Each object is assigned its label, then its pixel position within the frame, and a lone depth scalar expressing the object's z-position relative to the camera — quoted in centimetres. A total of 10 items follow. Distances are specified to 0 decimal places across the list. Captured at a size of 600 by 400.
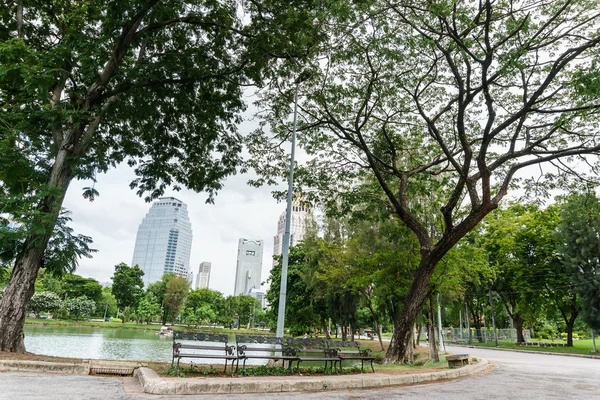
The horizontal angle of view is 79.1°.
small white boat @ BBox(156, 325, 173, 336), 4489
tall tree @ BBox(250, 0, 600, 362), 949
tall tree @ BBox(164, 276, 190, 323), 6312
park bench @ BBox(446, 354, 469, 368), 1145
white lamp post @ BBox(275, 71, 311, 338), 1068
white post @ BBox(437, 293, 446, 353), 2138
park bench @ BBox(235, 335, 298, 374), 780
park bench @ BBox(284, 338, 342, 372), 849
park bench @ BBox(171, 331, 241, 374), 712
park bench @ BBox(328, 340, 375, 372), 886
